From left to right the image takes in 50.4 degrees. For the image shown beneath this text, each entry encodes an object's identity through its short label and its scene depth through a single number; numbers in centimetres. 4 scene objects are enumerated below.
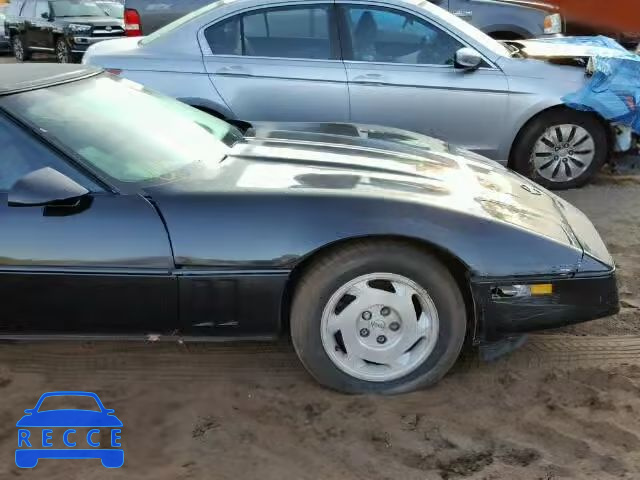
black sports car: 266
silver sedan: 541
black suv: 1209
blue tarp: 546
